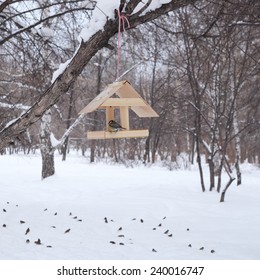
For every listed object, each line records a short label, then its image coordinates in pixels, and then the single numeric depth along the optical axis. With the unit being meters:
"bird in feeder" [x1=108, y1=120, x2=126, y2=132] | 3.54
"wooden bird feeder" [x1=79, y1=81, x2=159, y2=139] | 3.41
